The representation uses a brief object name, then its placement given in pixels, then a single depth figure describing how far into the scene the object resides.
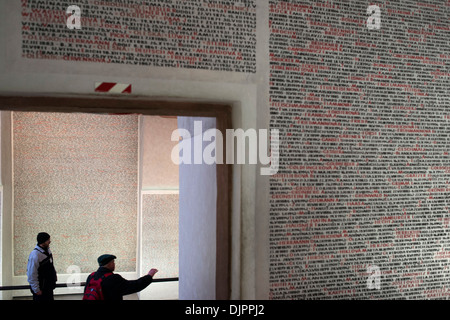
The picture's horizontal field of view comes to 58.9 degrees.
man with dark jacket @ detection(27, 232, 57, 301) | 4.93
